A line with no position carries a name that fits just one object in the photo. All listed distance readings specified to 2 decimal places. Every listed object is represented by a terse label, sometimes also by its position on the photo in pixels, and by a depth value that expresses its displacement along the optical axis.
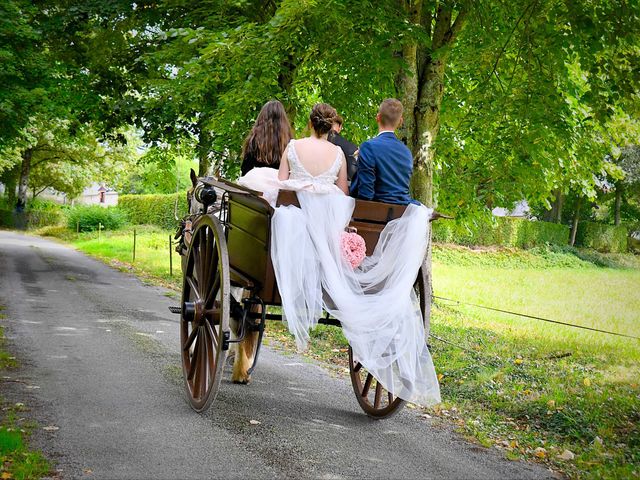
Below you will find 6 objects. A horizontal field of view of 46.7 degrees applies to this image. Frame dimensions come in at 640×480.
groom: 5.27
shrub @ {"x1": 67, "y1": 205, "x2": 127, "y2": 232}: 40.34
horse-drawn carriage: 5.04
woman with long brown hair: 5.96
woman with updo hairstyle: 5.30
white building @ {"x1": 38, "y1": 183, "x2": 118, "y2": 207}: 84.88
